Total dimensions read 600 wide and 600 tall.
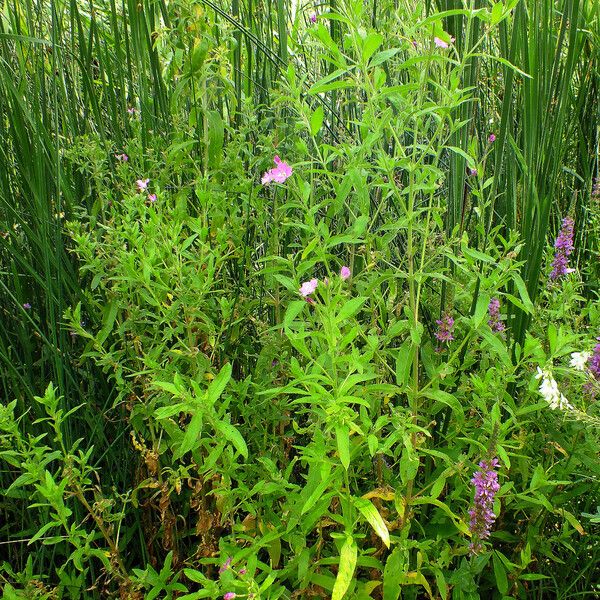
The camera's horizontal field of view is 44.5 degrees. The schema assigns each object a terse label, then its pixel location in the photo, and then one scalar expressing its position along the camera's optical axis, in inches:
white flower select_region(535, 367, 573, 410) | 35.6
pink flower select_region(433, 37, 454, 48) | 41.8
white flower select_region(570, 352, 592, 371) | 37.7
